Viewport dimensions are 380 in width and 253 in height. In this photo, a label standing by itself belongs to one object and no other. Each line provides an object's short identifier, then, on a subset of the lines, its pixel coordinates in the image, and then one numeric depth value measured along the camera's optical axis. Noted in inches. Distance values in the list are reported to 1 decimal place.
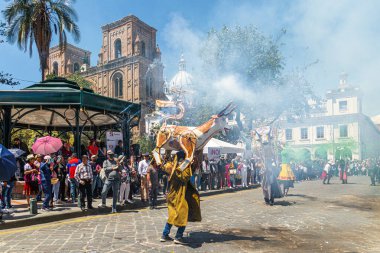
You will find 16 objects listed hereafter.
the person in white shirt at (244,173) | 804.6
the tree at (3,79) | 775.0
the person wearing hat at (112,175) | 408.8
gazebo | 482.0
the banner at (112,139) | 538.3
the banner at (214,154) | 724.1
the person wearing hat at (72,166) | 431.5
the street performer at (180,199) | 248.7
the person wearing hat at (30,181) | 401.1
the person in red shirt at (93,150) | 537.3
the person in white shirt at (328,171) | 991.0
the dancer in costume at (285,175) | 540.7
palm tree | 877.2
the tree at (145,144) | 1448.1
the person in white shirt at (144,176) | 489.1
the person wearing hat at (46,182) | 392.8
